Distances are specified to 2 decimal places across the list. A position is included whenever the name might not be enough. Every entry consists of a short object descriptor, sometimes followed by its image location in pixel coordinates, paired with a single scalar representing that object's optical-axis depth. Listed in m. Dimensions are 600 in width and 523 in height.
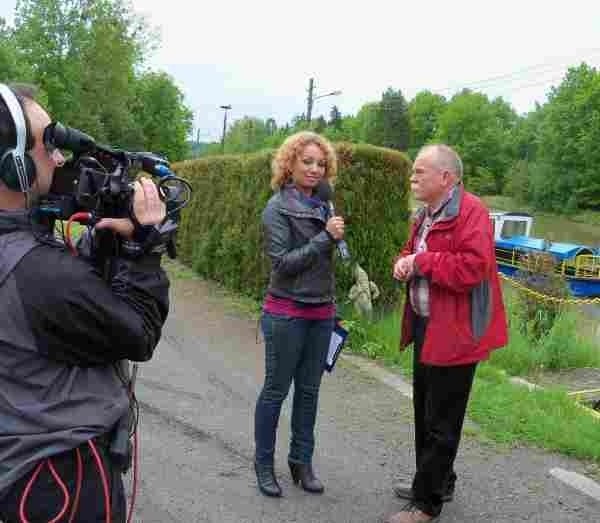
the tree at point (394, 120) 86.25
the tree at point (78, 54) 44.91
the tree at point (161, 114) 60.53
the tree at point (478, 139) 85.19
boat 22.31
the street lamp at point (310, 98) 40.78
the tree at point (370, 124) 86.75
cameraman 1.65
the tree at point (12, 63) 34.22
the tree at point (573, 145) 66.50
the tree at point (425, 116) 100.78
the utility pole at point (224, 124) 63.47
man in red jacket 3.36
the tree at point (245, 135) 82.75
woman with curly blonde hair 3.67
